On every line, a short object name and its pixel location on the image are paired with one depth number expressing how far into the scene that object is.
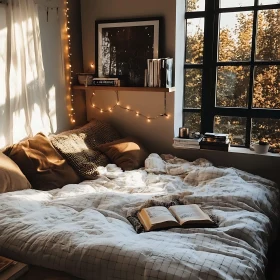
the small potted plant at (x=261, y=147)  2.90
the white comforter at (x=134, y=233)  1.45
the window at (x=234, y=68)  2.94
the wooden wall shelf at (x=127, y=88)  2.96
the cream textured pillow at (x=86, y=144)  2.69
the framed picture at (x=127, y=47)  3.09
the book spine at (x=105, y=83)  3.17
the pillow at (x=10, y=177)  2.19
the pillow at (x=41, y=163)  2.44
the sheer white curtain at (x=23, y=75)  2.53
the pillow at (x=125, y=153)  2.91
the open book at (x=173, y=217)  1.83
